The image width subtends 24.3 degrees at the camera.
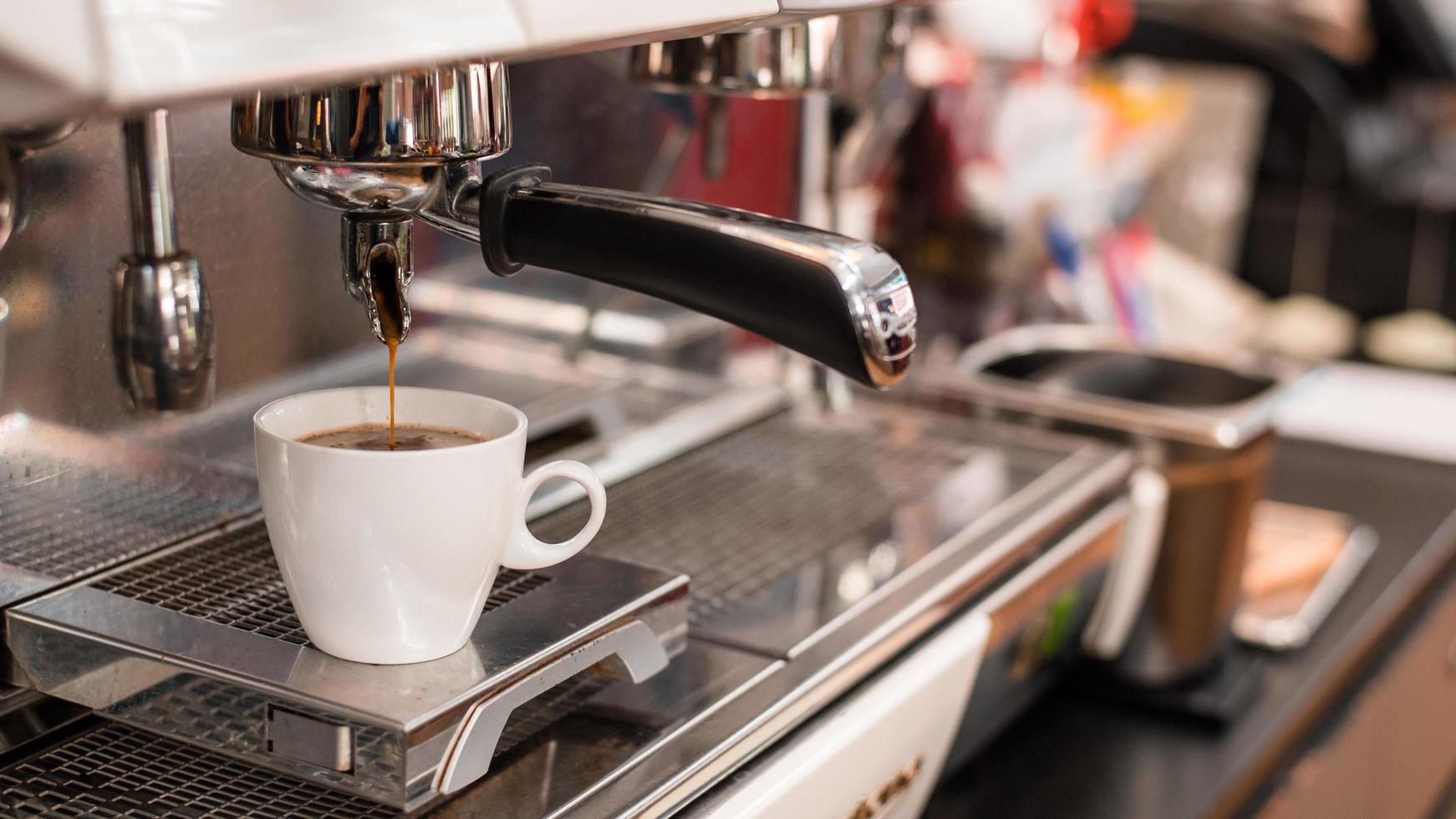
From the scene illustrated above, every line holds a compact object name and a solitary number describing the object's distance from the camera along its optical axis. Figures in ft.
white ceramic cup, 3.14
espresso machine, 3.05
